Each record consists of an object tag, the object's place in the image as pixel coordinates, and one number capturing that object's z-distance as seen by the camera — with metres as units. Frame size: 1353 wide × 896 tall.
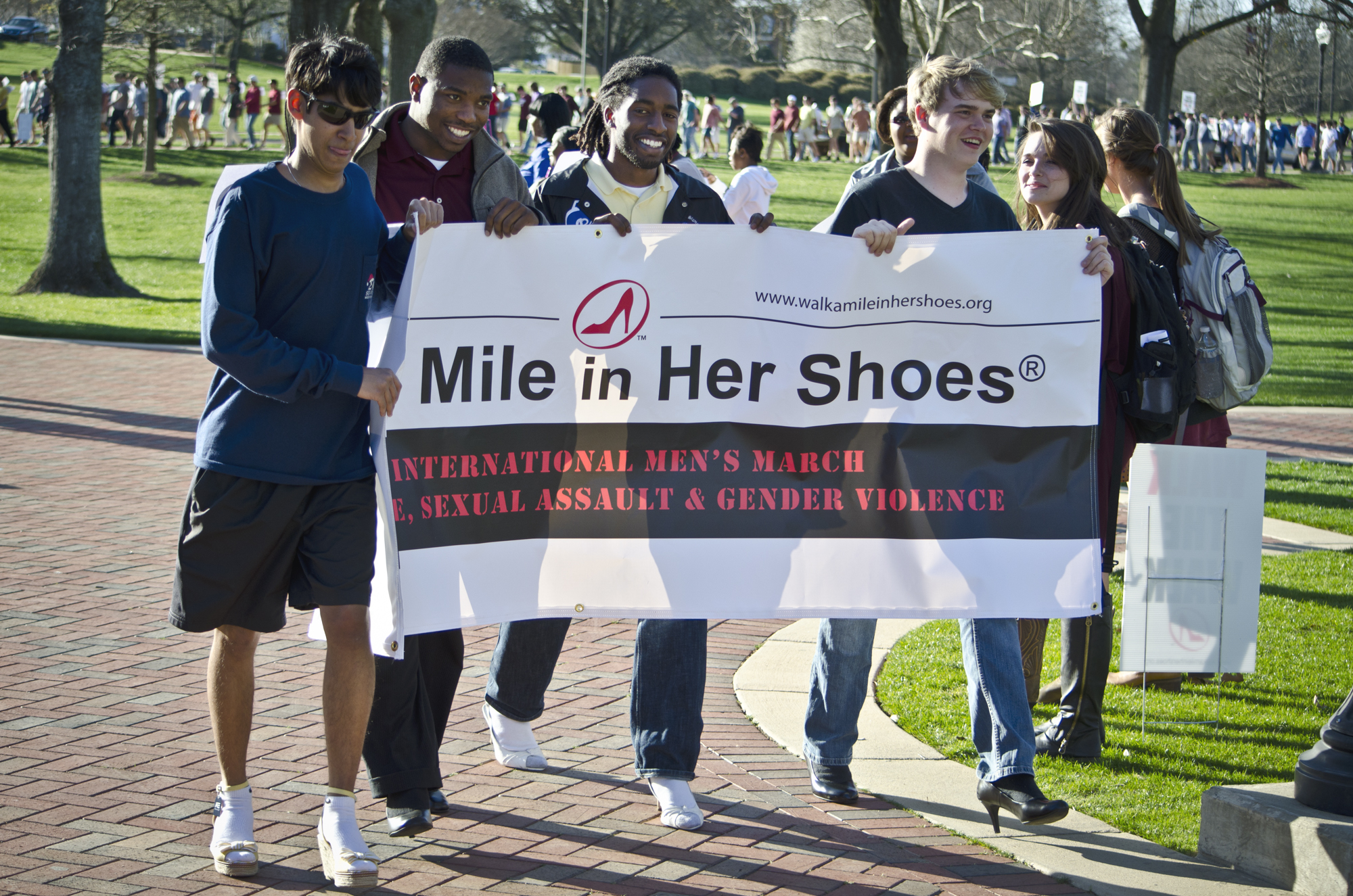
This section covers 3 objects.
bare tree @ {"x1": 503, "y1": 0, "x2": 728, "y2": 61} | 63.88
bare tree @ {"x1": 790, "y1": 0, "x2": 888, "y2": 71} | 62.56
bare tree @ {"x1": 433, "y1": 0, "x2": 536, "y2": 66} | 66.81
